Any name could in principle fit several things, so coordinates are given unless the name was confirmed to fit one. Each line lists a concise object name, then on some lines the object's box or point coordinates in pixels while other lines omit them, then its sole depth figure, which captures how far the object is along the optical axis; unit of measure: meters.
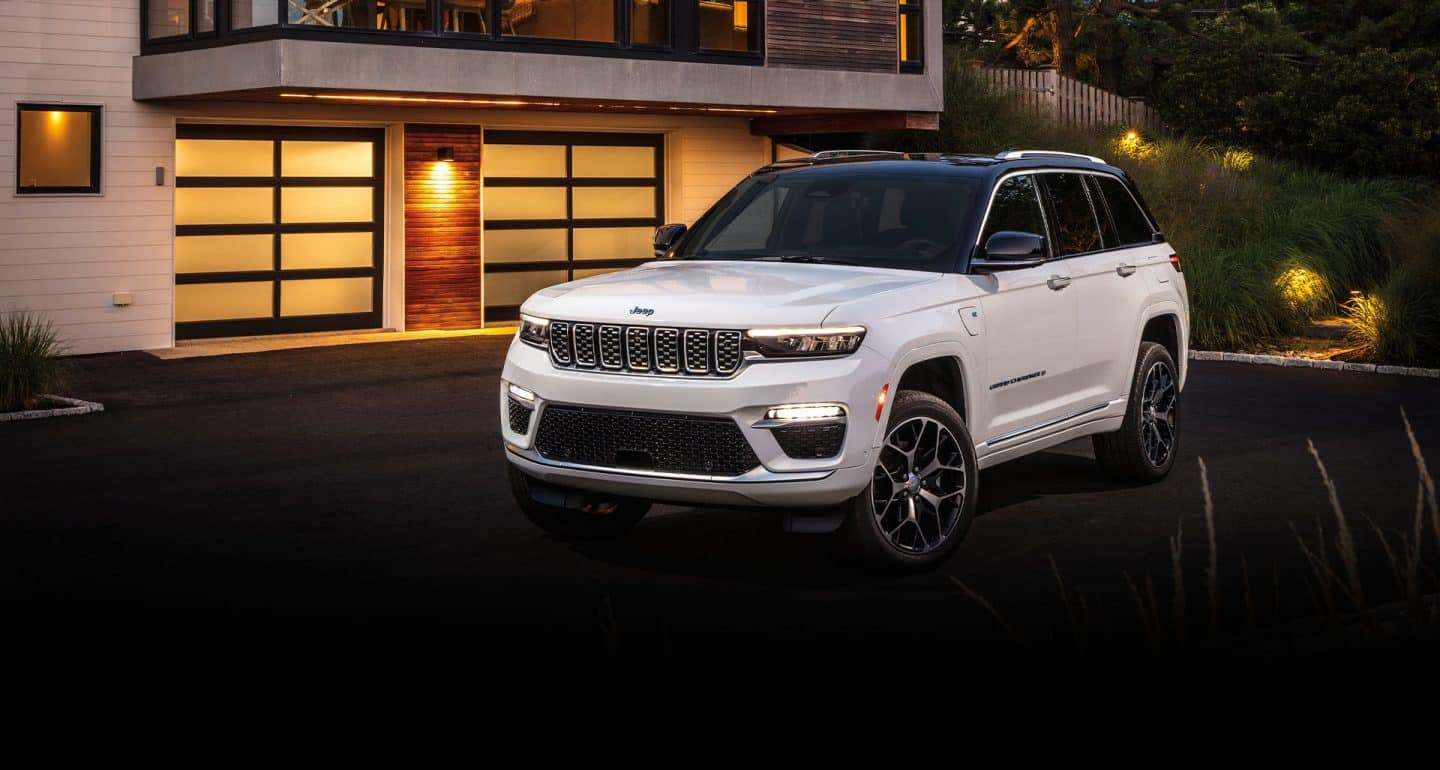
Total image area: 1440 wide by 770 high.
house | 18.66
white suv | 7.59
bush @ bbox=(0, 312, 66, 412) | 14.05
